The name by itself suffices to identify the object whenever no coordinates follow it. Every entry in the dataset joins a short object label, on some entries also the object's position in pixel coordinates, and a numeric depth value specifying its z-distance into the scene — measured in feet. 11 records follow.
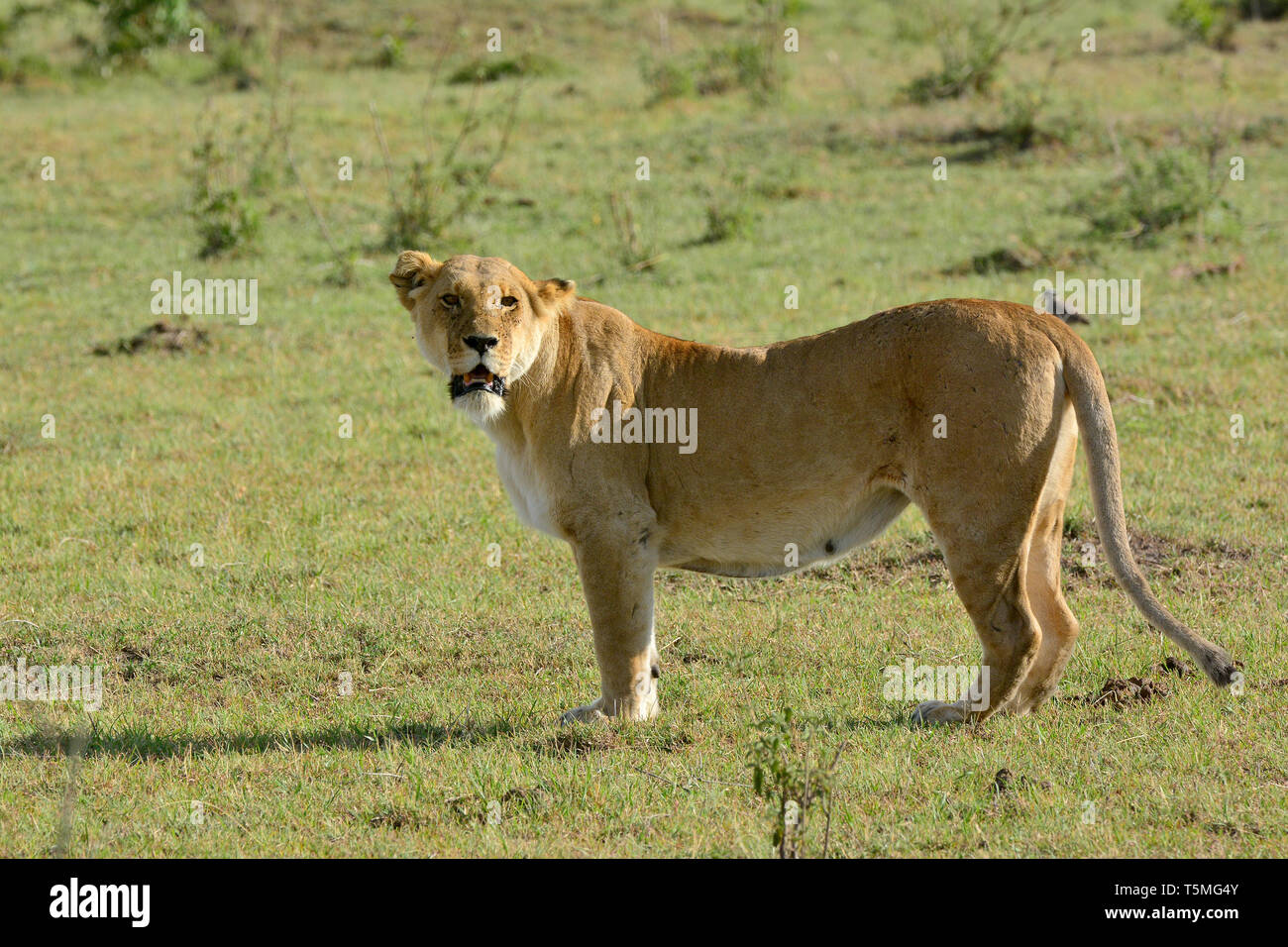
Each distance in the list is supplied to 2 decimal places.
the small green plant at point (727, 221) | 49.29
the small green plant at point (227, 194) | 47.93
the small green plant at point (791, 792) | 14.07
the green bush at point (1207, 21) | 70.33
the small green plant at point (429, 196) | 48.42
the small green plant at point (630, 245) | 45.91
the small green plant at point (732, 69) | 65.36
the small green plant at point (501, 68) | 72.00
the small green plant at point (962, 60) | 63.67
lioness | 17.38
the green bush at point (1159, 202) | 45.93
